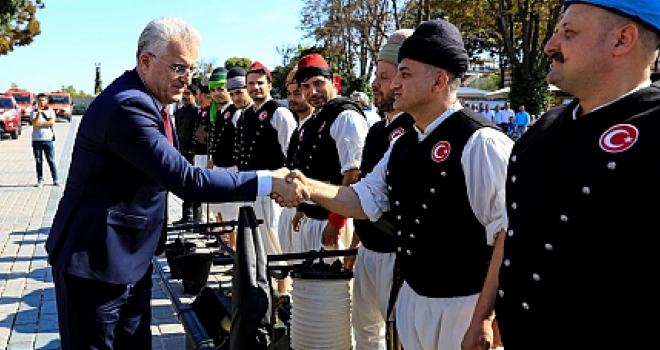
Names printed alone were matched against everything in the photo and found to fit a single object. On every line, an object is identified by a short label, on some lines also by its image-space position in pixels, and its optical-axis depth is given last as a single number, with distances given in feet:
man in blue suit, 8.95
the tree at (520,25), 82.53
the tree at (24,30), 122.44
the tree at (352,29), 109.29
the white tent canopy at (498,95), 135.95
